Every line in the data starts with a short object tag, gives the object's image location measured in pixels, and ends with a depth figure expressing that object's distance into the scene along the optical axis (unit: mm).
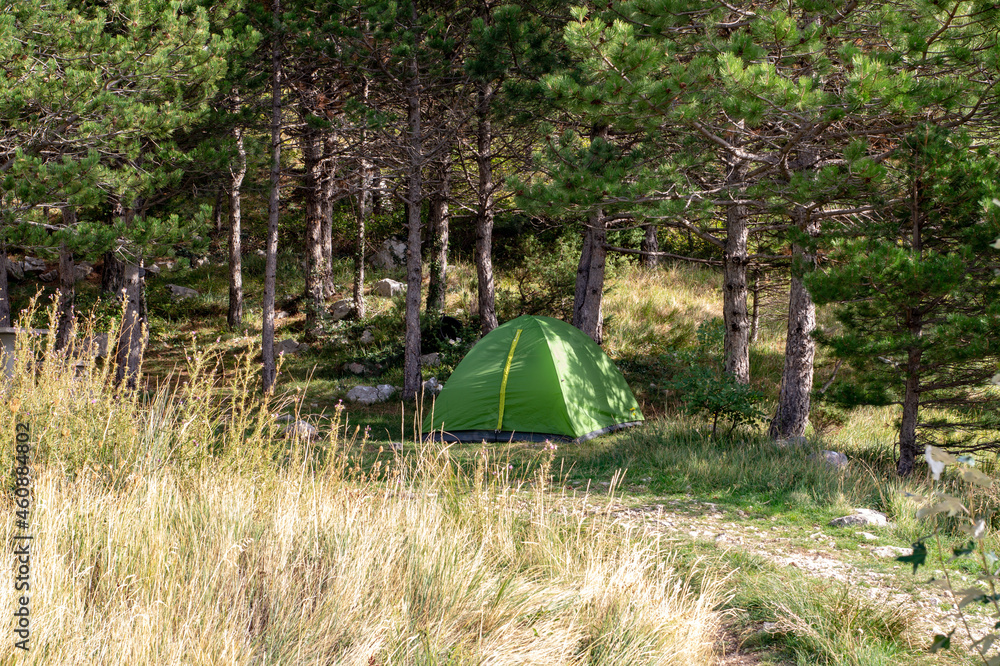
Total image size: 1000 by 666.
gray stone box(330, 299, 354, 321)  17328
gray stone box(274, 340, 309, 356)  16125
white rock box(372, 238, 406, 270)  21234
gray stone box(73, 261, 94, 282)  20156
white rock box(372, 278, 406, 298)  18797
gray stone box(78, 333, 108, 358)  15578
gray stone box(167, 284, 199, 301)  19547
